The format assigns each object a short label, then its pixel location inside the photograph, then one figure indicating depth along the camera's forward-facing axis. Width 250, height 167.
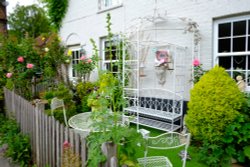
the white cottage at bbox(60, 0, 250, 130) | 4.62
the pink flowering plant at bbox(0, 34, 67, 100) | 6.16
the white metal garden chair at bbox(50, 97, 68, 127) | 4.38
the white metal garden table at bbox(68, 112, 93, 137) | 3.44
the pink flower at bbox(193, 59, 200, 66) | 4.77
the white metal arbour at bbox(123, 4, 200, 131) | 5.16
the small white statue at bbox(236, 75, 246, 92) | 3.98
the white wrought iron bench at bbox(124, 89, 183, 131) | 5.00
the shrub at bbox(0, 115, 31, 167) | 3.63
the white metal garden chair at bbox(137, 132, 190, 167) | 2.47
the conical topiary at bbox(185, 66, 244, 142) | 3.30
